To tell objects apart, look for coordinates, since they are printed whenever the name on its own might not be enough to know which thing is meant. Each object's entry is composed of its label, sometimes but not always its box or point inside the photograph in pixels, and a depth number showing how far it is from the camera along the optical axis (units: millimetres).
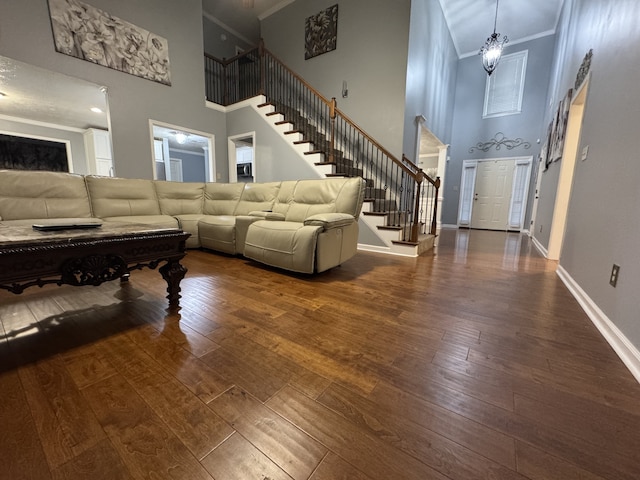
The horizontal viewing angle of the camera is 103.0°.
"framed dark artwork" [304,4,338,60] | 4781
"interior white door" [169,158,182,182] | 8852
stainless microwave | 7393
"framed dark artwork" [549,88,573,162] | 3360
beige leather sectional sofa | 2377
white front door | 6918
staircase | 3678
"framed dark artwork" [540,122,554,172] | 4491
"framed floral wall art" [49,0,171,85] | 3422
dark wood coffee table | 1105
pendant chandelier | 4422
